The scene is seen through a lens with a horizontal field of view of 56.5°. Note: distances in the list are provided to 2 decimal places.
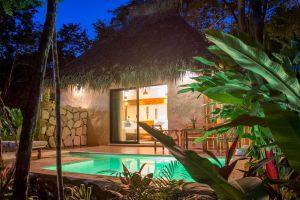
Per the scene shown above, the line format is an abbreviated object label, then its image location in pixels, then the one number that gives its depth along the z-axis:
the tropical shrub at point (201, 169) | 0.76
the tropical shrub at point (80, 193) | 2.61
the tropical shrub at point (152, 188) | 2.09
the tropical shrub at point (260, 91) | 0.71
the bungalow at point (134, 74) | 6.86
